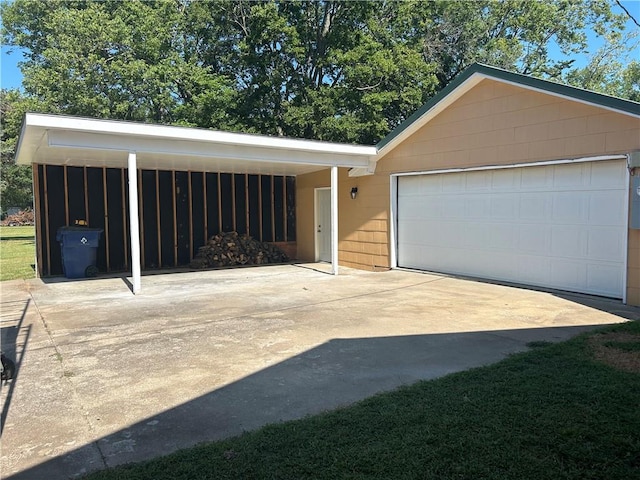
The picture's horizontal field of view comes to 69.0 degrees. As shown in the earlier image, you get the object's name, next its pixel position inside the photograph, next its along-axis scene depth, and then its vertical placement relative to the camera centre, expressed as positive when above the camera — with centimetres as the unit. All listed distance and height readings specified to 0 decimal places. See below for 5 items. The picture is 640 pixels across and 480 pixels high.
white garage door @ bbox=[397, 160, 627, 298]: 739 -27
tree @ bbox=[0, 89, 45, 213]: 2058 +314
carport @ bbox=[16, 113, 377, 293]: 762 +122
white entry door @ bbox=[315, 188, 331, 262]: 1355 -35
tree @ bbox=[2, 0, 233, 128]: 1931 +599
